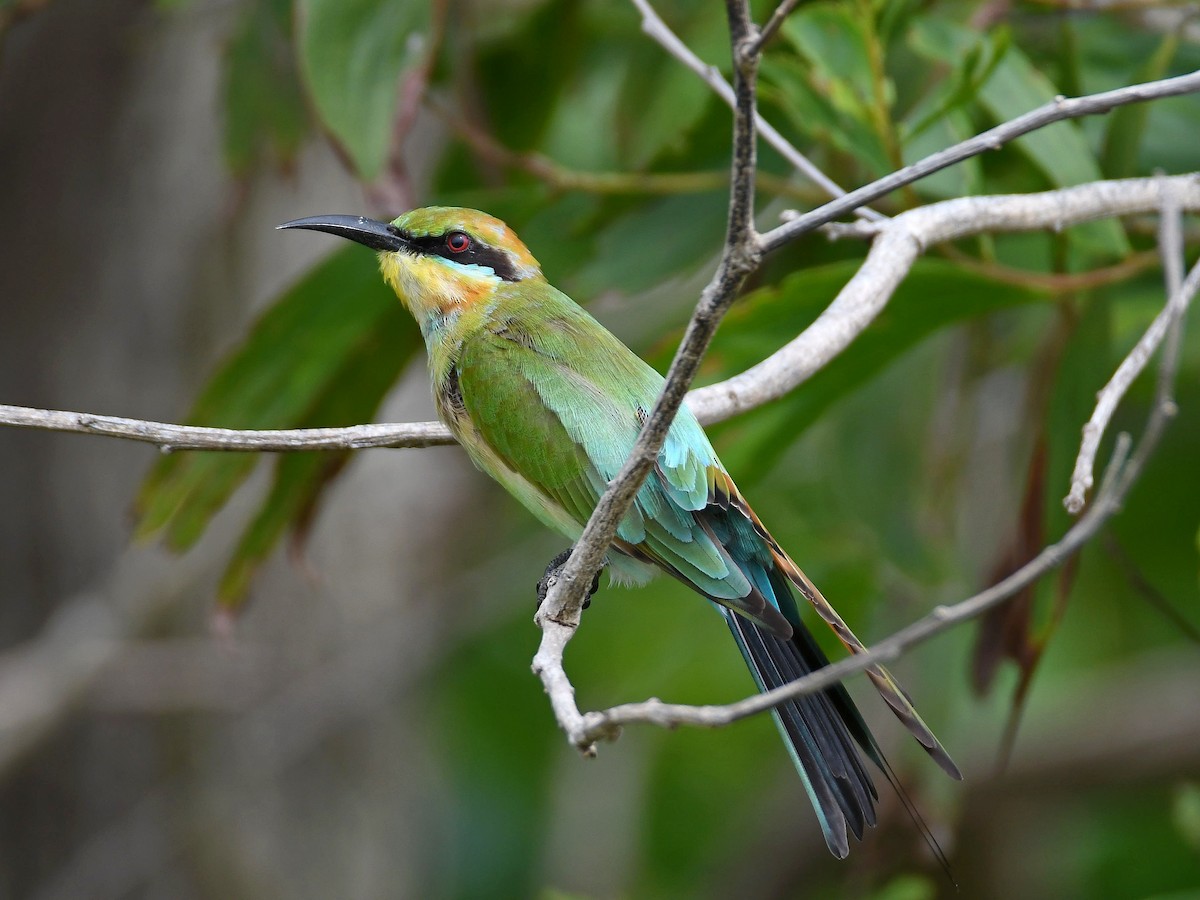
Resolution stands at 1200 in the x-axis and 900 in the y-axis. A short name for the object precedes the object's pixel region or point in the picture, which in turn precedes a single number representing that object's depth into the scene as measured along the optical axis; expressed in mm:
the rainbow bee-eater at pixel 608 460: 3262
